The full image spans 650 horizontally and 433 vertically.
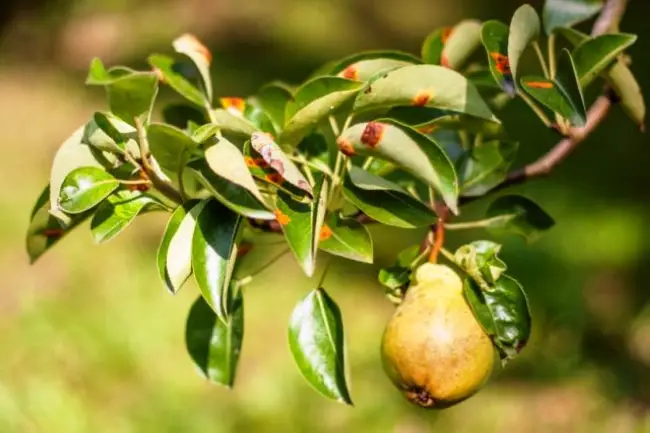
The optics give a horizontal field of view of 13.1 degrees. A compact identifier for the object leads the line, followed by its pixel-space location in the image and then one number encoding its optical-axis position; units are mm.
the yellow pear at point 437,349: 1499
